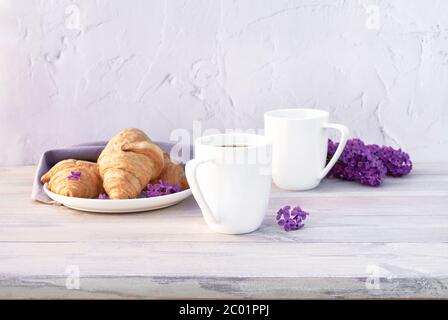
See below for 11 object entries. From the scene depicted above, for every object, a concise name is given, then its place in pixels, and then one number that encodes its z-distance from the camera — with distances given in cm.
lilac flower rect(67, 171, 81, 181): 125
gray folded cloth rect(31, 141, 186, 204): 135
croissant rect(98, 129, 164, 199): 124
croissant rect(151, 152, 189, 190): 131
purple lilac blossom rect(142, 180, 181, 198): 126
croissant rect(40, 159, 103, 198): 124
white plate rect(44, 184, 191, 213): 122
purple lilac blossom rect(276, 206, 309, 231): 117
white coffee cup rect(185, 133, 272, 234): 114
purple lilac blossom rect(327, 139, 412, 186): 134
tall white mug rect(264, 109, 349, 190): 129
